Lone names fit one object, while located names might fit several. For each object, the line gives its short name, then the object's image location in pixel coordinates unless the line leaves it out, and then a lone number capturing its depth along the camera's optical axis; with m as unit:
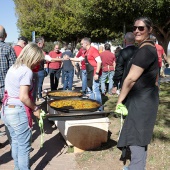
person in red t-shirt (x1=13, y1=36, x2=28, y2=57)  5.09
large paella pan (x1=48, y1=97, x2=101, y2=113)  3.98
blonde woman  2.68
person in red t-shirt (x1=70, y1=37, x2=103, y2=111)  6.07
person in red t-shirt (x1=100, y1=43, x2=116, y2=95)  9.29
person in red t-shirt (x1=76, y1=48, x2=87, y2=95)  8.64
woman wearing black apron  2.59
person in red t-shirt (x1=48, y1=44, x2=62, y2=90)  9.12
